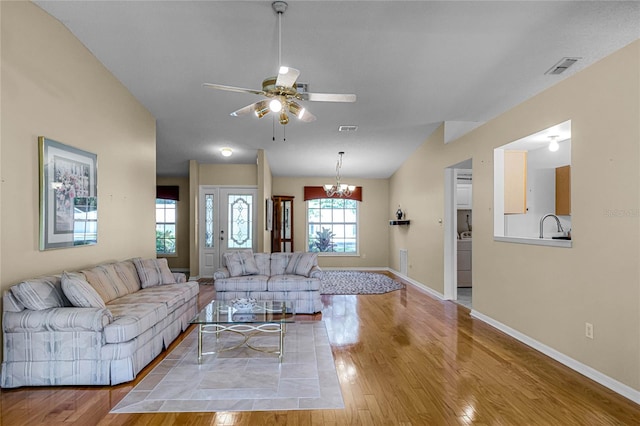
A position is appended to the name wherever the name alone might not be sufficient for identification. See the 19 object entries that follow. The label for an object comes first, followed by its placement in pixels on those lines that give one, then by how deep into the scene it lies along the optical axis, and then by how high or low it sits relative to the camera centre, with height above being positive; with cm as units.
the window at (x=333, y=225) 985 -27
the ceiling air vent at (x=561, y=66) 375 +159
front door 827 -22
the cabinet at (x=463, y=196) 716 +38
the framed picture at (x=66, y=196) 320 +19
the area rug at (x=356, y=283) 669 -137
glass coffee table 332 -98
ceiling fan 271 +97
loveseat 507 -98
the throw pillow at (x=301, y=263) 545 -72
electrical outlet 301 -95
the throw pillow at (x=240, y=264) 539 -72
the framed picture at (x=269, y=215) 791 +0
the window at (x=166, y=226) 925 -27
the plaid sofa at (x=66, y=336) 274 -92
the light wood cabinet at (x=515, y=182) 463 +42
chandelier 778 +62
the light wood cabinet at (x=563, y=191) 503 +35
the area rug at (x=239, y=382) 250 -130
